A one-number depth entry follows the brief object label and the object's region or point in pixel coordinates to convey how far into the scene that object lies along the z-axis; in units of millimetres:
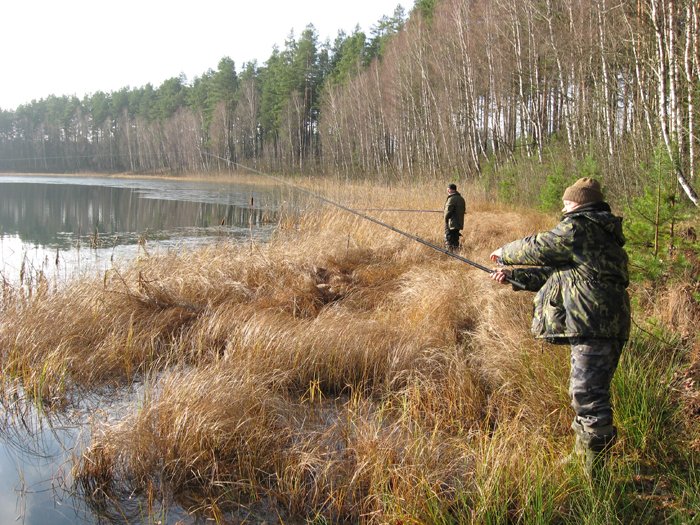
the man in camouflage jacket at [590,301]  2764
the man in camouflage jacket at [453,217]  9055
